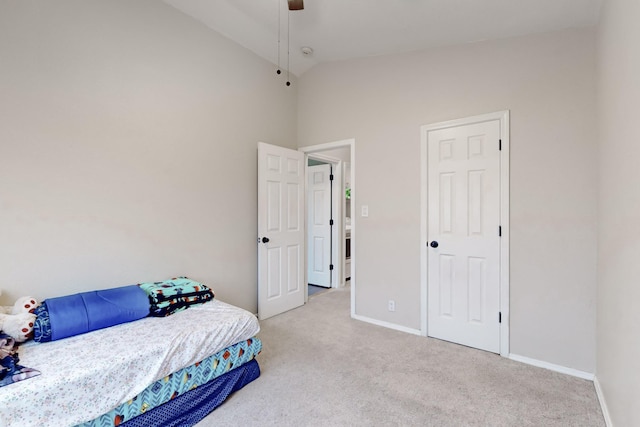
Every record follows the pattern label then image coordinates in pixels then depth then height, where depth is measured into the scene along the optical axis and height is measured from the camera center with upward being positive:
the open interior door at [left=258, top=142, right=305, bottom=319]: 3.30 -0.23
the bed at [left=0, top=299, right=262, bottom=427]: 1.31 -0.83
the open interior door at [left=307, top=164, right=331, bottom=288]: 4.80 -0.23
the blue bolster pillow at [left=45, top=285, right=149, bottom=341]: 1.71 -0.61
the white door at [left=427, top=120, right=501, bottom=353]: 2.55 -0.21
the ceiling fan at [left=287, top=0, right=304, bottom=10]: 1.96 +1.36
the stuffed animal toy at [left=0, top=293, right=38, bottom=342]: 1.59 -0.59
